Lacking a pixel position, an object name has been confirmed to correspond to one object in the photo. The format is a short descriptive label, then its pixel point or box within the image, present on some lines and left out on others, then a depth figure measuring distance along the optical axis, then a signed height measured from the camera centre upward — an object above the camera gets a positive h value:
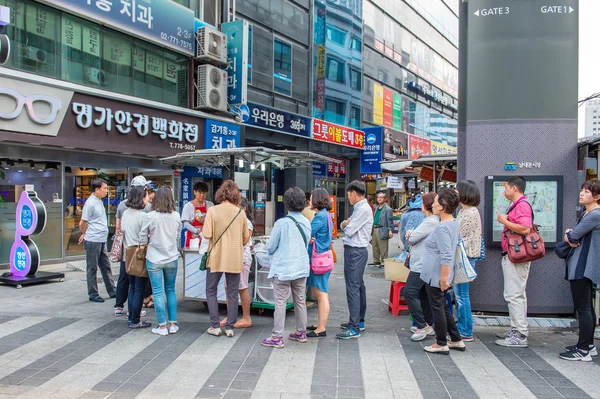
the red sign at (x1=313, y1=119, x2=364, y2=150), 18.75 +2.51
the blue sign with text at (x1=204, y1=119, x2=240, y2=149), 14.10 +1.79
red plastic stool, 6.76 -1.50
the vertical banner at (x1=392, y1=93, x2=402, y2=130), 25.66 +4.52
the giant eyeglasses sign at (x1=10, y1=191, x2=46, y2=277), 8.25 -0.68
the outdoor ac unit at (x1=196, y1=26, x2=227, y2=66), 13.55 +4.26
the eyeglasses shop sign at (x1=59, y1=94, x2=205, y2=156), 10.64 +1.60
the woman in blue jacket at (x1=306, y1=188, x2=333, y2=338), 5.56 -0.57
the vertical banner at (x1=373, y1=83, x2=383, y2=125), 23.66 +4.55
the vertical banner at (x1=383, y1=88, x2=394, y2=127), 24.70 +4.59
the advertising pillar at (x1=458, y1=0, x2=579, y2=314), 6.32 +0.91
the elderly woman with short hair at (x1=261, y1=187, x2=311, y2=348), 5.16 -0.69
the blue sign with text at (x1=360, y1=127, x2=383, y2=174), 21.88 +2.19
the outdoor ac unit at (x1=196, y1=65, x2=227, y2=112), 13.71 +3.07
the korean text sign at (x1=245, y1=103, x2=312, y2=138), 15.85 +2.59
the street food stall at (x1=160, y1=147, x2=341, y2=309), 6.59 +0.55
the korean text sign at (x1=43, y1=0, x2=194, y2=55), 10.95 +4.39
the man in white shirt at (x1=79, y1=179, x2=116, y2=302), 7.28 -0.58
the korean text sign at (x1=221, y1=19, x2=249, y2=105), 14.23 +4.00
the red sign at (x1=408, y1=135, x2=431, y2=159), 25.39 +2.76
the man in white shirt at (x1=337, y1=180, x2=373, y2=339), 5.57 -0.73
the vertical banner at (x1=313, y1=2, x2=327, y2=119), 19.38 +5.67
